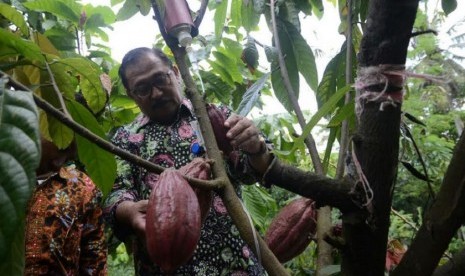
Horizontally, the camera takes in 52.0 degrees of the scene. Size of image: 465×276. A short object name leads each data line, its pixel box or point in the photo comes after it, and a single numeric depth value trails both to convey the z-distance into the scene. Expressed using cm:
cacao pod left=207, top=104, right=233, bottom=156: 78
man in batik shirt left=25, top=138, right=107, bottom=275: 130
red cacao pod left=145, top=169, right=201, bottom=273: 57
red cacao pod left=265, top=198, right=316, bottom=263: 89
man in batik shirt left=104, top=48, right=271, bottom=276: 121
